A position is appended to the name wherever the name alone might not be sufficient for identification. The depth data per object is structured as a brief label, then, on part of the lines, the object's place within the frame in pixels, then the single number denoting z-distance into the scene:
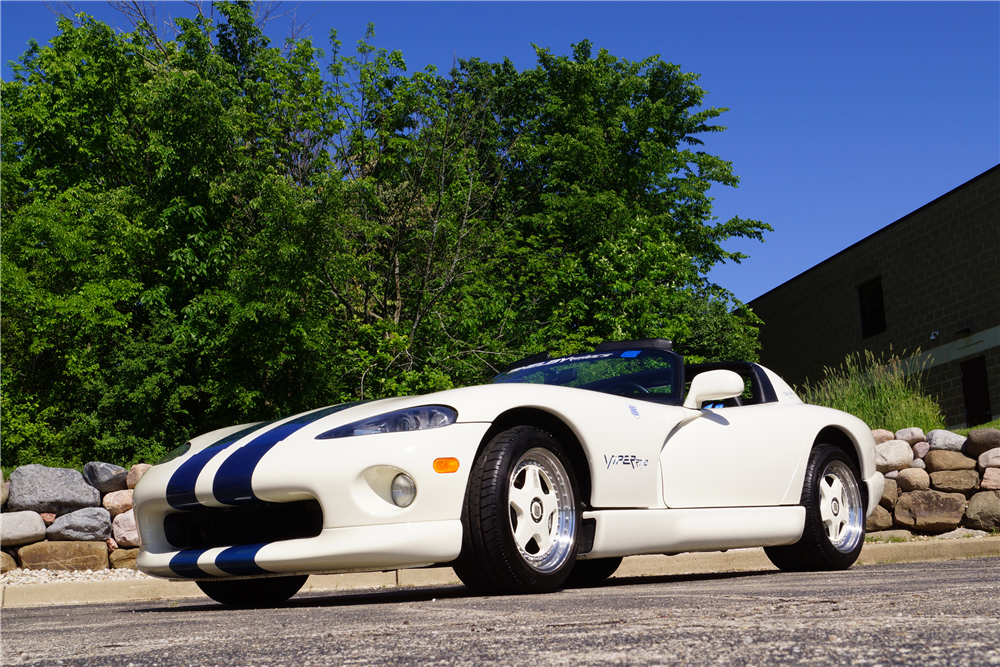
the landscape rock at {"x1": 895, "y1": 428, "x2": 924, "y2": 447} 11.22
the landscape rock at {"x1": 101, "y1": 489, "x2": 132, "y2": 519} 10.25
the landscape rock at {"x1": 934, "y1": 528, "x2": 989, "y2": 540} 10.26
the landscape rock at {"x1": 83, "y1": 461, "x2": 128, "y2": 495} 10.39
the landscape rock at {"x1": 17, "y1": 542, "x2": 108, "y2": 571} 9.73
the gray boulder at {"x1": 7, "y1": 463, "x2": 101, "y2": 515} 9.97
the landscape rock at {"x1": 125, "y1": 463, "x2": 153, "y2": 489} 10.45
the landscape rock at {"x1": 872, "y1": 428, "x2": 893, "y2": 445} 11.32
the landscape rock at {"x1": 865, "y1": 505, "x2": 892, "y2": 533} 10.60
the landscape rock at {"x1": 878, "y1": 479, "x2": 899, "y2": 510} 10.59
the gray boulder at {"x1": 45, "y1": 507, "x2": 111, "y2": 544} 9.91
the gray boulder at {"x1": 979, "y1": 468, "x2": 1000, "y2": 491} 10.35
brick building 20.00
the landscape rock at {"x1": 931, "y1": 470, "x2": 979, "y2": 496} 10.53
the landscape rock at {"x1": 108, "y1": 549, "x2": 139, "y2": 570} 10.00
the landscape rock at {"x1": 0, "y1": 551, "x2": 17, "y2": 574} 9.62
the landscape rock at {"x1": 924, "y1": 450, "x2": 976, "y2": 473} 10.65
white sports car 3.91
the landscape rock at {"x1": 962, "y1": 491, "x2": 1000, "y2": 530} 10.23
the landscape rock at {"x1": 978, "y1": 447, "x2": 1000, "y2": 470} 10.43
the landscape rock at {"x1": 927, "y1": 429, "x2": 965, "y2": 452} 10.95
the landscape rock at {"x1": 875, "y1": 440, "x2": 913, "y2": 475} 10.81
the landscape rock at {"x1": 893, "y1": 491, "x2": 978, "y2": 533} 10.40
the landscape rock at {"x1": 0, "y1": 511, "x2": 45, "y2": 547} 9.66
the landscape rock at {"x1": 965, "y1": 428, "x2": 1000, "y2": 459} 10.57
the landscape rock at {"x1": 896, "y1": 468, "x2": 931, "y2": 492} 10.63
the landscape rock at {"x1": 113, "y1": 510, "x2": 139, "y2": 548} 10.01
